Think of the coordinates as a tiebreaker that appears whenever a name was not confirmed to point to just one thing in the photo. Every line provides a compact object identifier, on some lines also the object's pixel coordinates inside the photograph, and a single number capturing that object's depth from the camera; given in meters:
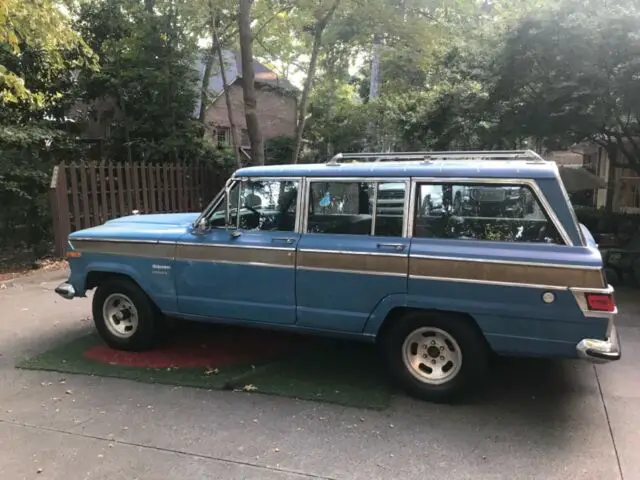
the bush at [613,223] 11.41
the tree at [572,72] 8.06
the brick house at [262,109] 23.48
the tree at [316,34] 13.34
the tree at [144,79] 13.70
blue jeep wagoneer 4.02
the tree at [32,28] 6.89
